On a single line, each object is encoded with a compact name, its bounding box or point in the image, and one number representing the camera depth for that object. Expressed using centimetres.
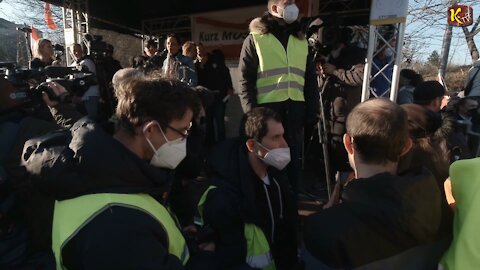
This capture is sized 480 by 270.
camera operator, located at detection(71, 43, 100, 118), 332
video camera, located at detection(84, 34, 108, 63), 537
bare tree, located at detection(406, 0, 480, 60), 1426
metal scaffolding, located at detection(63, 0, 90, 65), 662
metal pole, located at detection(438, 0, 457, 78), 1087
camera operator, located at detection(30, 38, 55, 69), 460
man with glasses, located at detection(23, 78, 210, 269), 97
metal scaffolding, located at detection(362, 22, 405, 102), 430
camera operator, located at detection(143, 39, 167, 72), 498
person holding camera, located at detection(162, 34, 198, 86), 460
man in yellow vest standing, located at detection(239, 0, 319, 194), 304
